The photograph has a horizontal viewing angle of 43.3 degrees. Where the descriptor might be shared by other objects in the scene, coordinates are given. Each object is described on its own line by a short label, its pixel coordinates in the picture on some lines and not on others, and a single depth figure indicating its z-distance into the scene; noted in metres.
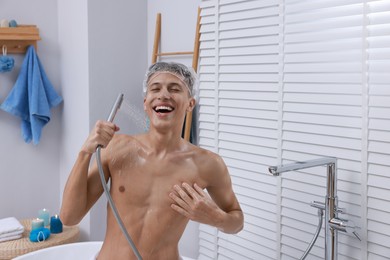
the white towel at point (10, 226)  2.48
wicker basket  2.36
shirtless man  1.59
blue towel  2.74
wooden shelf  2.67
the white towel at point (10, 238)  2.46
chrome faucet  1.67
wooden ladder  2.46
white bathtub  2.29
